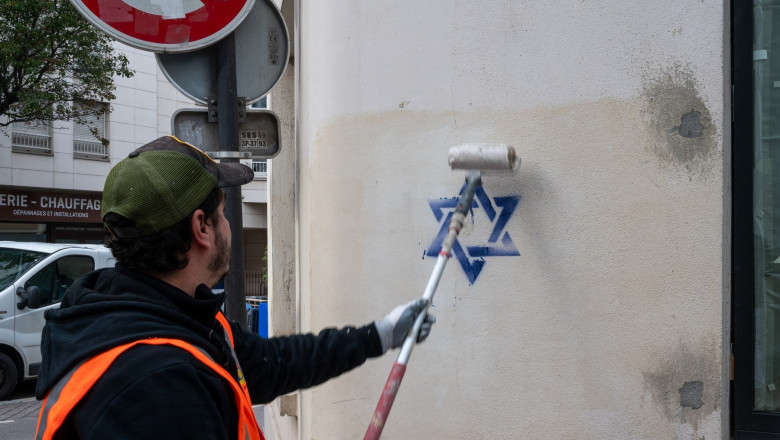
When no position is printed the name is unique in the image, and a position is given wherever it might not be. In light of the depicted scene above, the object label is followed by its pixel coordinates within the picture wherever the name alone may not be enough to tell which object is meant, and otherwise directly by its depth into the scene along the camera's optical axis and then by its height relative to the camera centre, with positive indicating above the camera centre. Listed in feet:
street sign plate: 9.82 +1.32
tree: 46.09 +11.24
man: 4.67 -0.74
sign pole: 9.52 +1.16
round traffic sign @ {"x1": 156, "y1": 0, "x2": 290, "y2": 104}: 9.80 +2.35
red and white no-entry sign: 8.91 +2.59
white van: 29.53 -2.92
